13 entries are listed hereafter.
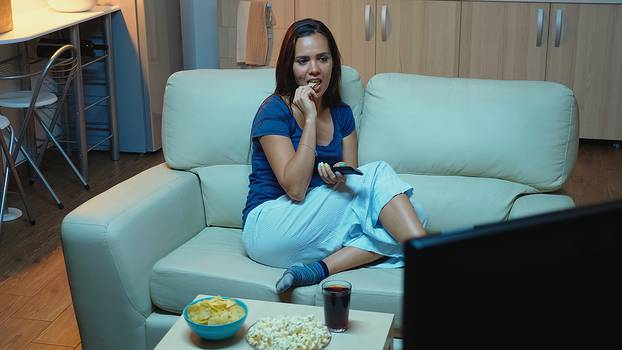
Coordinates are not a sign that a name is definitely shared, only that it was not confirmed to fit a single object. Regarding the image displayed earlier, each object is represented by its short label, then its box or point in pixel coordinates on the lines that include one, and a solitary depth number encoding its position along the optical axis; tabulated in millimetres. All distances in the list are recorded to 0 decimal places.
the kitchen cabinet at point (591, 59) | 4840
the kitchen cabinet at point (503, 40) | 4871
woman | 2506
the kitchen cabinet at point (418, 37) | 4957
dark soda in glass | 2033
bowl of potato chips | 1993
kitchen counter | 3959
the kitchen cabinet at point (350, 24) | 5023
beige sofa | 2463
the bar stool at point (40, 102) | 4012
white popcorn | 1948
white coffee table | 2018
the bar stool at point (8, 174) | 3836
